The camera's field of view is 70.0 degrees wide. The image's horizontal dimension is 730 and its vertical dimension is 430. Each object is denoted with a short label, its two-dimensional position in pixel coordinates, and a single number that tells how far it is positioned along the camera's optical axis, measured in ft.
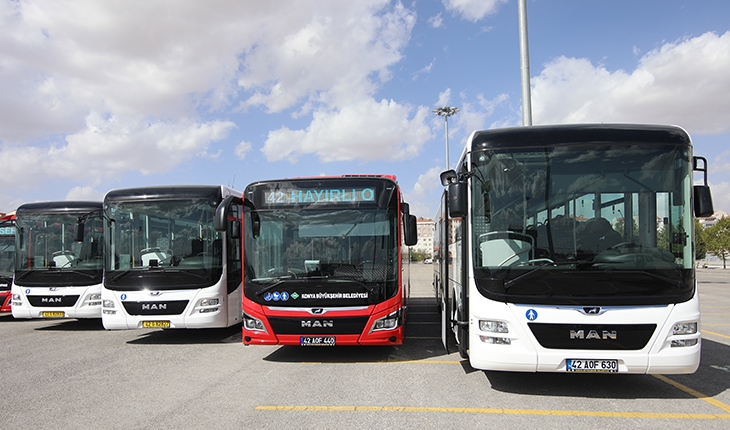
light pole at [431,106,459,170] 135.13
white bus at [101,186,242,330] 31.68
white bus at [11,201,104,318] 38.52
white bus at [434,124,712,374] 18.54
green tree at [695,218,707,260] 221.66
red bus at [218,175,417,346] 25.50
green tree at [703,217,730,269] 212.84
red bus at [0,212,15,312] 45.39
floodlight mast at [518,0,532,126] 38.55
